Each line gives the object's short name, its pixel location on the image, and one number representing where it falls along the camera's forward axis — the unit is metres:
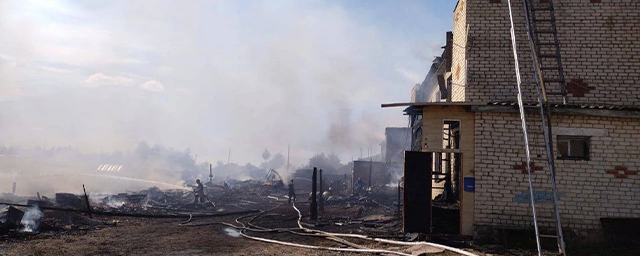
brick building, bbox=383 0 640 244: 12.51
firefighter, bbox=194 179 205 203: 28.22
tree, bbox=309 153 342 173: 79.44
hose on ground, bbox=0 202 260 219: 19.70
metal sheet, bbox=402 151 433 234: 12.84
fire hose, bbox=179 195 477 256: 11.02
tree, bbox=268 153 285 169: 133.57
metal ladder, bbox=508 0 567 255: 10.10
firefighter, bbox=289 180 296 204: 28.25
